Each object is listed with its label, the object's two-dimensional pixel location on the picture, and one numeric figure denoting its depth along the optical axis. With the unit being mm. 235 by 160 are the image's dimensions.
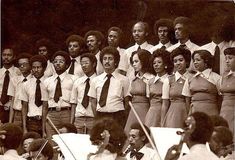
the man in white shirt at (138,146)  9198
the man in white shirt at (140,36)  10208
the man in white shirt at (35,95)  10939
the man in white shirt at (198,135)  7752
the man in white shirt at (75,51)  10695
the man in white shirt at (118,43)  10373
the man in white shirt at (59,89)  10776
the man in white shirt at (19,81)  10991
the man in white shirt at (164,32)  9929
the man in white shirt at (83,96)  10539
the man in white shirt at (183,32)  9764
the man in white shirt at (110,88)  10295
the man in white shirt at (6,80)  11078
